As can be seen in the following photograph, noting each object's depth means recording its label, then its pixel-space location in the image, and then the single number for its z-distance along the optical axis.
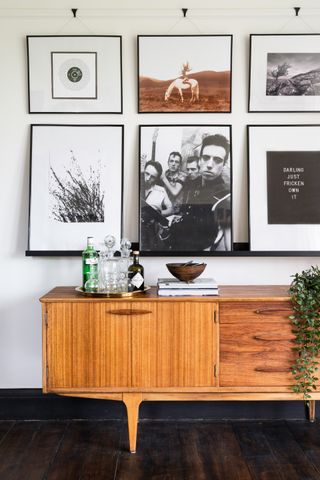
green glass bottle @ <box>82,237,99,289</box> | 2.60
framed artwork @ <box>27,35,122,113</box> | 2.82
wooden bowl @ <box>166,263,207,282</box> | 2.52
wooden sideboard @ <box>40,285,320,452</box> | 2.39
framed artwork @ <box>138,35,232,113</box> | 2.82
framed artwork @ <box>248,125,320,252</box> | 2.82
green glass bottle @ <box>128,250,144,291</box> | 2.54
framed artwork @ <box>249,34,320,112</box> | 2.83
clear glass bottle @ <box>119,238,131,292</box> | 2.54
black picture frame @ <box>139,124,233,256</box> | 2.81
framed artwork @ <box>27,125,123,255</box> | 2.82
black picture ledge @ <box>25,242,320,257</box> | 2.79
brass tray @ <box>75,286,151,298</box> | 2.40
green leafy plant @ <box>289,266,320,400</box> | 2.36
